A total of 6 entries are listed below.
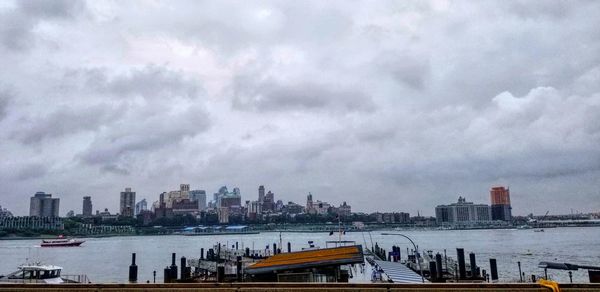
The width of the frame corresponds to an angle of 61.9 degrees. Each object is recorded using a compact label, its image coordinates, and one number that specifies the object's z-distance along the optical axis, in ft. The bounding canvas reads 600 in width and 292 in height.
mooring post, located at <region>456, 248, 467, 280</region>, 189.68
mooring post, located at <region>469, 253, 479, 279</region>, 204.33
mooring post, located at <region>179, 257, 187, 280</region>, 198.34
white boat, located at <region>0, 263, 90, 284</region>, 163.84
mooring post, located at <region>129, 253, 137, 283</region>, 198.93
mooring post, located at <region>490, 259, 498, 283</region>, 203.82
